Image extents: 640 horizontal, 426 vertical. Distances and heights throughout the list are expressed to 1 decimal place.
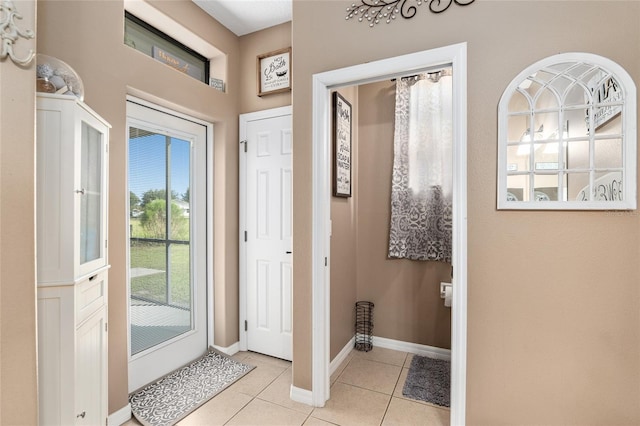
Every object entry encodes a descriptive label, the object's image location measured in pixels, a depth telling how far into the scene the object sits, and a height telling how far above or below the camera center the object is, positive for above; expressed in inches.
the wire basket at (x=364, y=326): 113.3 -43.9
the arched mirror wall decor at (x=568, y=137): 54.6 +14.3
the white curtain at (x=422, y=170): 103.8 +14.3
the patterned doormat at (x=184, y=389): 76.4 -50.7
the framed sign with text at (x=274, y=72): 104.0 +48.3
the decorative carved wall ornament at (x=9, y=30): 47.9 +28.6
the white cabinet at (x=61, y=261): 51.9 -8.9
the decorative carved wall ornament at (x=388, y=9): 65.7 +46.0
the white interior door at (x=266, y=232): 105.0 -7.8
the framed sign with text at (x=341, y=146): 97.1 +21.8
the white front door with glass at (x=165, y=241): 86.7 -9.8
